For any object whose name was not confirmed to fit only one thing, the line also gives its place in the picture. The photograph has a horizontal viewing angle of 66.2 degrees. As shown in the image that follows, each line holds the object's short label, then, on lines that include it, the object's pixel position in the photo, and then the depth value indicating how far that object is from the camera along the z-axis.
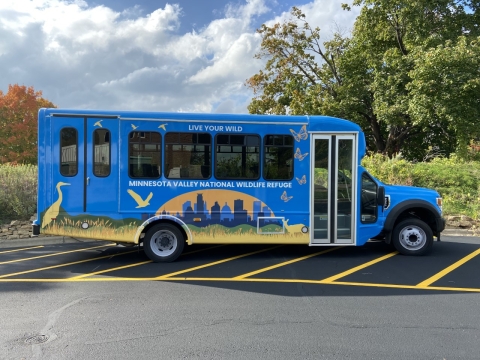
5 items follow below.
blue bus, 6.54
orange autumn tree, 27.31
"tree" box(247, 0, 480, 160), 14.77
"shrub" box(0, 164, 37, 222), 10.25
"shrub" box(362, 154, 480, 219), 11.81
